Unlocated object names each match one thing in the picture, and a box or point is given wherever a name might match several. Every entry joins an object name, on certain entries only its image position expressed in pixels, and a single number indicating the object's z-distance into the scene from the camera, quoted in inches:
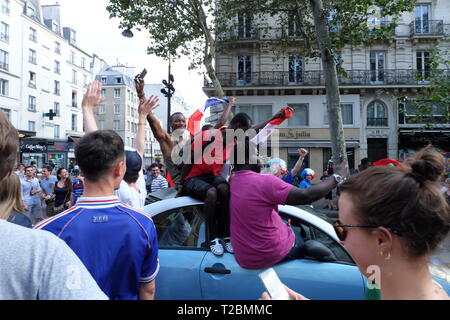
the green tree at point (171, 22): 506.6
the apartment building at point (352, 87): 925.8
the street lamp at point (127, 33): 501.0
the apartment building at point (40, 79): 1263.5
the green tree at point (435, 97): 442.6
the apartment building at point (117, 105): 2271.2
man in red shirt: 118.0
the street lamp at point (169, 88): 578.2
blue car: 105.0
